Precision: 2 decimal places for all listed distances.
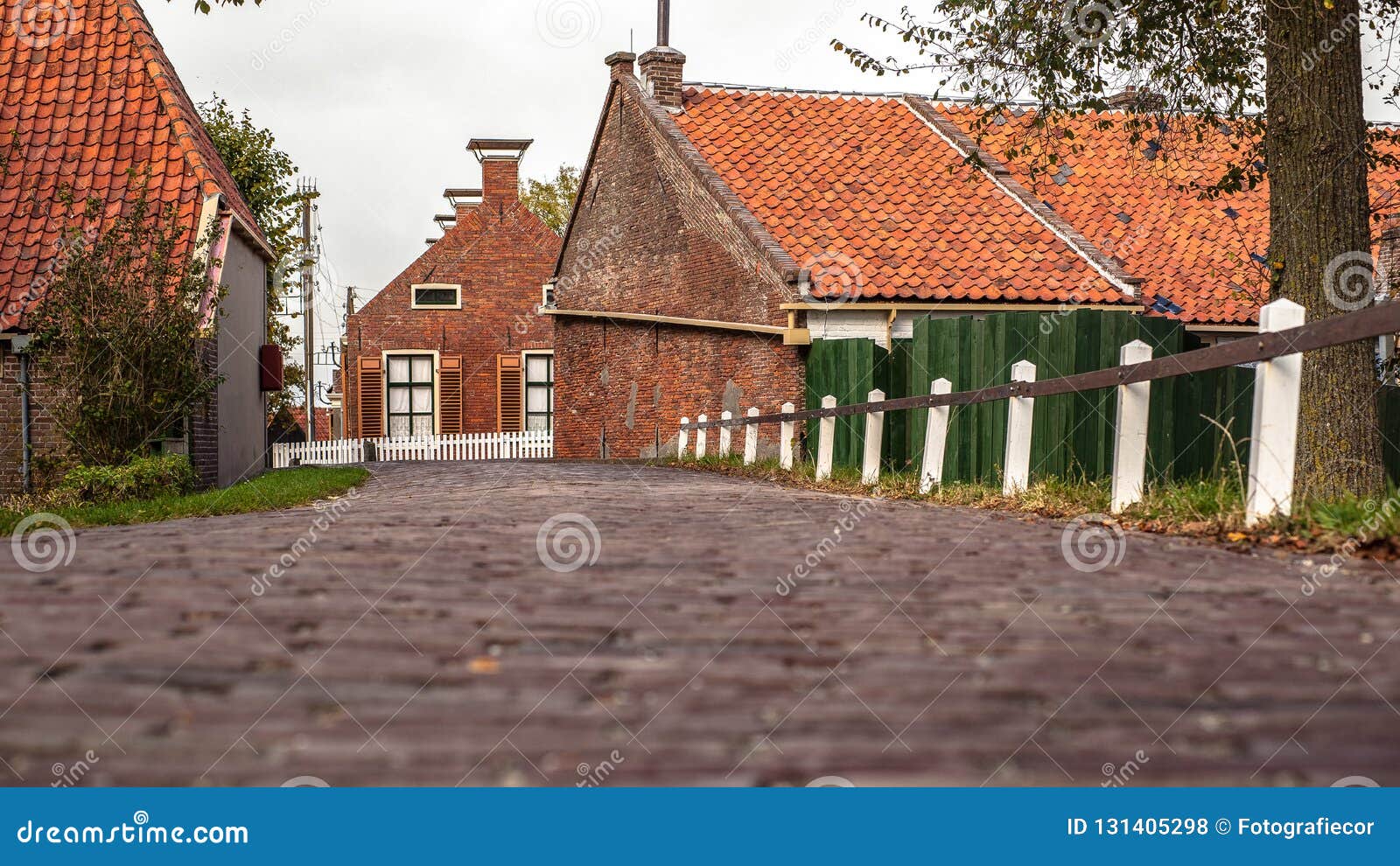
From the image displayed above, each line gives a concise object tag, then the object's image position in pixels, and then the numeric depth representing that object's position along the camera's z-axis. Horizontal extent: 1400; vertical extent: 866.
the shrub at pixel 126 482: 12.25
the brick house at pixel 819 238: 19.02
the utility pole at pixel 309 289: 35.31
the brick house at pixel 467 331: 37.12
